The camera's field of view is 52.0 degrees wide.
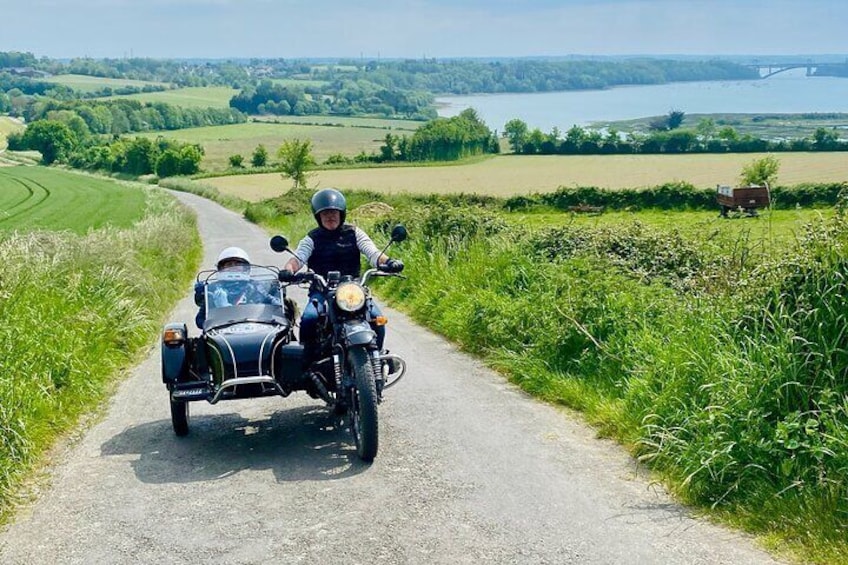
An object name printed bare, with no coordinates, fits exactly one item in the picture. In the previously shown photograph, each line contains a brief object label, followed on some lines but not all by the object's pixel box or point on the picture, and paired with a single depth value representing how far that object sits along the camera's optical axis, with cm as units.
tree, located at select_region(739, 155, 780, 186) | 5790
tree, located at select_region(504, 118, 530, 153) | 10809
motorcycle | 620
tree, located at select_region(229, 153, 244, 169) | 10600
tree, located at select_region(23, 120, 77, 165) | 11925
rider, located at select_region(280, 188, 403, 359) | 743
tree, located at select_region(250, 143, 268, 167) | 10456
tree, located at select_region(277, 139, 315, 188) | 7675
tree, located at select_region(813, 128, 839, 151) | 8556
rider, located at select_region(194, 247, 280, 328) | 729
